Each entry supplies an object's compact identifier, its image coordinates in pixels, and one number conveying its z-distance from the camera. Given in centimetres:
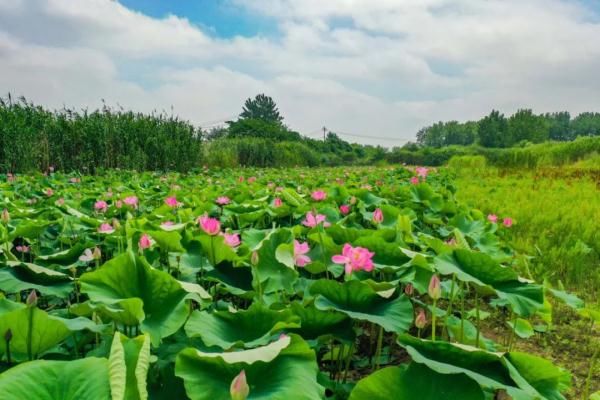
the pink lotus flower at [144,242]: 140
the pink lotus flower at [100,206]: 249
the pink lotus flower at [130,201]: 256
